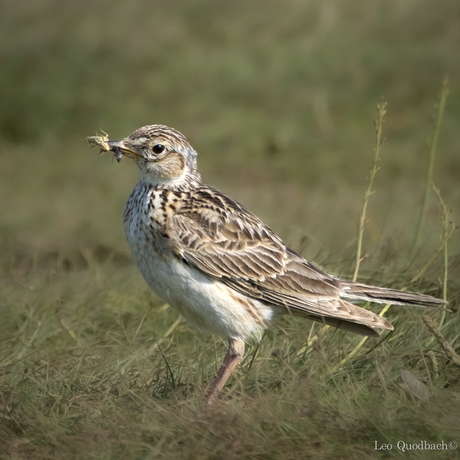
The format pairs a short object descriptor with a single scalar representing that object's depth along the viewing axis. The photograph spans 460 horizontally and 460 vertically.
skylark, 9.09
